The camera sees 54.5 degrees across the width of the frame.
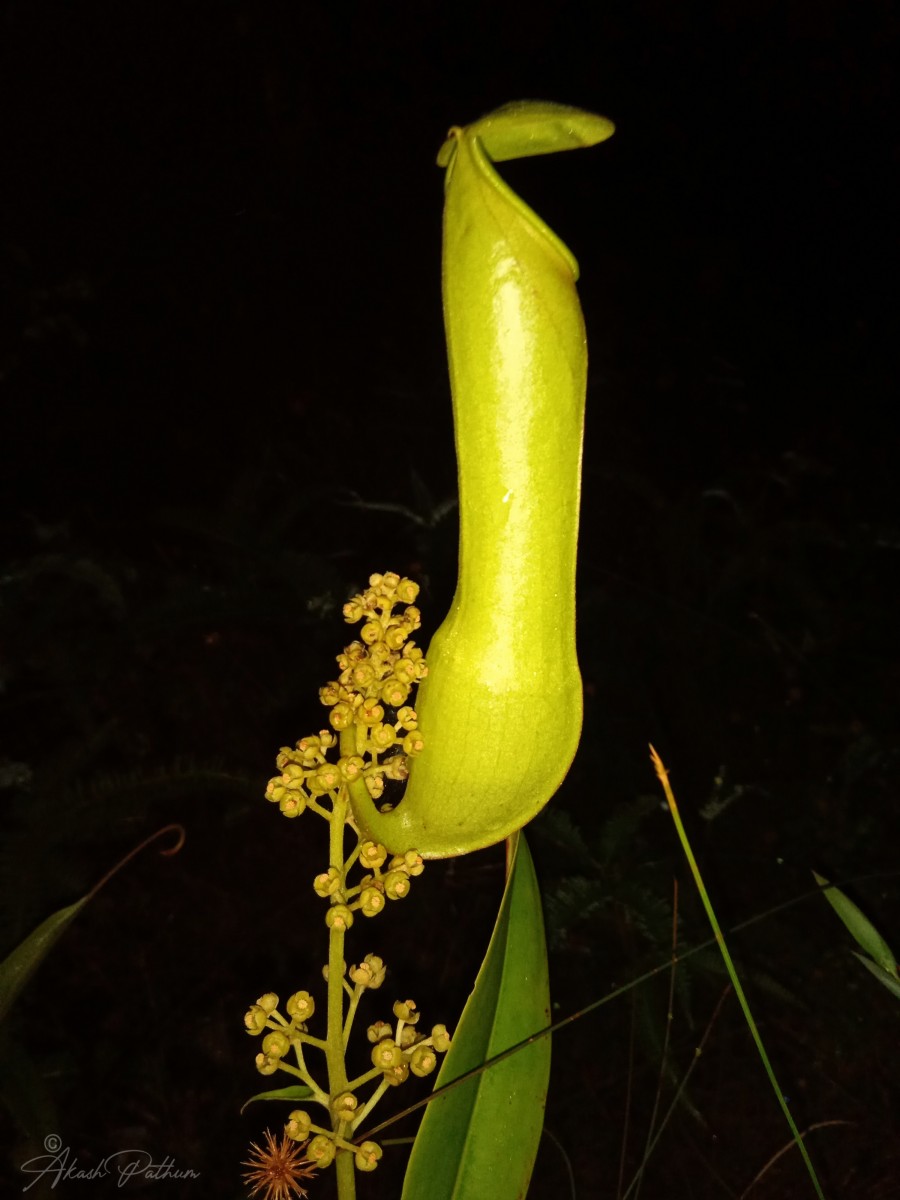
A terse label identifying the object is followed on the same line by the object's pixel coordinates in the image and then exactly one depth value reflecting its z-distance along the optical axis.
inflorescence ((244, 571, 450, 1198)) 0.35
